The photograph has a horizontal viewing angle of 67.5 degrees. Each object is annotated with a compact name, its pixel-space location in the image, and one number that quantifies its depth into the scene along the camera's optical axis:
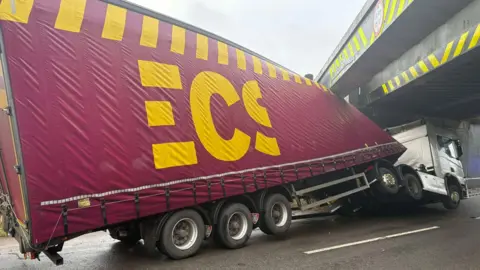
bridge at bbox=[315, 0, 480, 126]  7.21
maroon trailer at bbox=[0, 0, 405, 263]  4.46
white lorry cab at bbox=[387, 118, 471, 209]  10.61
